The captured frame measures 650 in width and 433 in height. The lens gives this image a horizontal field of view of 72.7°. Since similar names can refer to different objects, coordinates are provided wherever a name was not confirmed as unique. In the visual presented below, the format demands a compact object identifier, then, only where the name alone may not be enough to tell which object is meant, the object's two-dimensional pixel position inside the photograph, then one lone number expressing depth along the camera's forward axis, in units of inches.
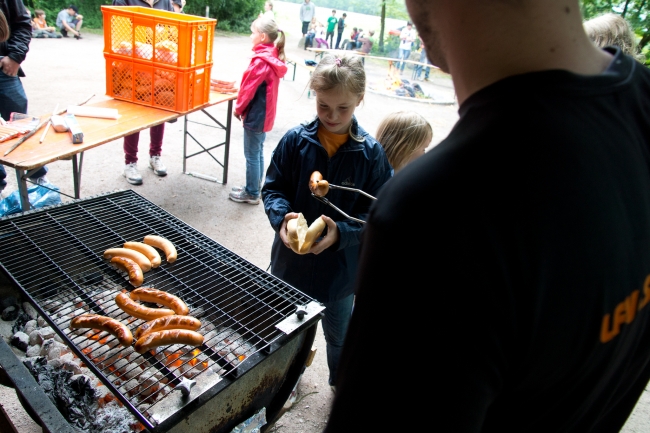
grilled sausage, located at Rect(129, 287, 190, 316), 92.2
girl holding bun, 102.7
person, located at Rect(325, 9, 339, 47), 838.5
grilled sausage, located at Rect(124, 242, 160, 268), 103.4
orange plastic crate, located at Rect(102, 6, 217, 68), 180.1
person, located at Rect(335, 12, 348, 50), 823.7
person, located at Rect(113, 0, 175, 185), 226.4
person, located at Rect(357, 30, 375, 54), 815.7
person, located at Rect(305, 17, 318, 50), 789.9
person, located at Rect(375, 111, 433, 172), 125.3
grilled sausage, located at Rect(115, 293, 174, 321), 90.1
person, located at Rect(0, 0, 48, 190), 179.5
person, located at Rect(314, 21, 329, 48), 783.7
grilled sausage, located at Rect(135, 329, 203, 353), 80.1
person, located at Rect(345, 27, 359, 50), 826.6
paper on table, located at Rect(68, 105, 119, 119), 174.2
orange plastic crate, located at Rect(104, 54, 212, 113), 191.6
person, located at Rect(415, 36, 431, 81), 690.8
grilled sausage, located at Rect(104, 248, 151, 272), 101.0
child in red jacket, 206.7
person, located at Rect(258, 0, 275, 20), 539.8
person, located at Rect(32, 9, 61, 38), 565.4
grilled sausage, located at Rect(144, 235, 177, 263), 104.7
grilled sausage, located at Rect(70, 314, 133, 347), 84.0
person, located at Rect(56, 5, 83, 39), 610.2
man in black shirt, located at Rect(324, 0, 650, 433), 25.3
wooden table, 130.9
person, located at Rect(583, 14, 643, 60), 109.7
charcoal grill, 80.4
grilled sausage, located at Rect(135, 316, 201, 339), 84.6
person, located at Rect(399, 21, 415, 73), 762.8
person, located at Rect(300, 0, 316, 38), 837.8
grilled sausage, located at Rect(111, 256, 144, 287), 97.0
